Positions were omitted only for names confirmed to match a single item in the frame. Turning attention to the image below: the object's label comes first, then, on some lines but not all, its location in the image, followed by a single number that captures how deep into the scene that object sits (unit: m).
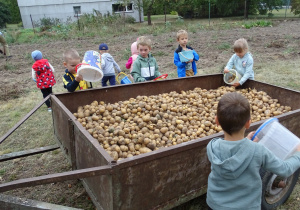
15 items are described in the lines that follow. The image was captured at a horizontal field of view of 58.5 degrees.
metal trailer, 1.90
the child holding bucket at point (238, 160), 1.66
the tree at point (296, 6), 26.73
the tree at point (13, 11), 39.20
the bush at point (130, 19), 26.67
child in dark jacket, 3.66
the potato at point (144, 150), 2.64
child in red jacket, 5.31
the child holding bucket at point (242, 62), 4.45
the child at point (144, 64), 4.38
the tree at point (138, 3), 24.15
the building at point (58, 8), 27.94
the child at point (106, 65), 5.64
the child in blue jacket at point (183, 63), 4.88
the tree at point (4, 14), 36.81
